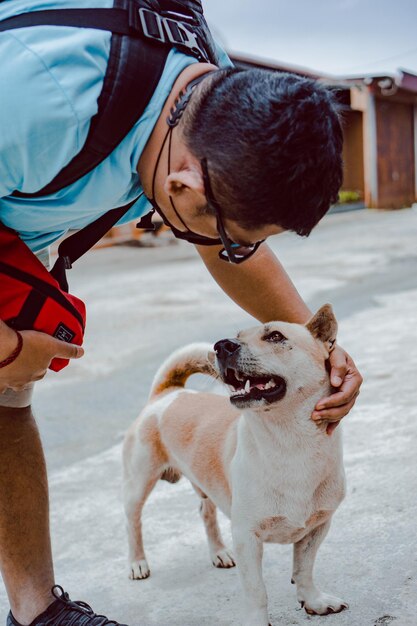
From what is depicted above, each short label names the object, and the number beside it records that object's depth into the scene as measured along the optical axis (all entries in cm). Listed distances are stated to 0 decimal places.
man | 143
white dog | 207
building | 1984
